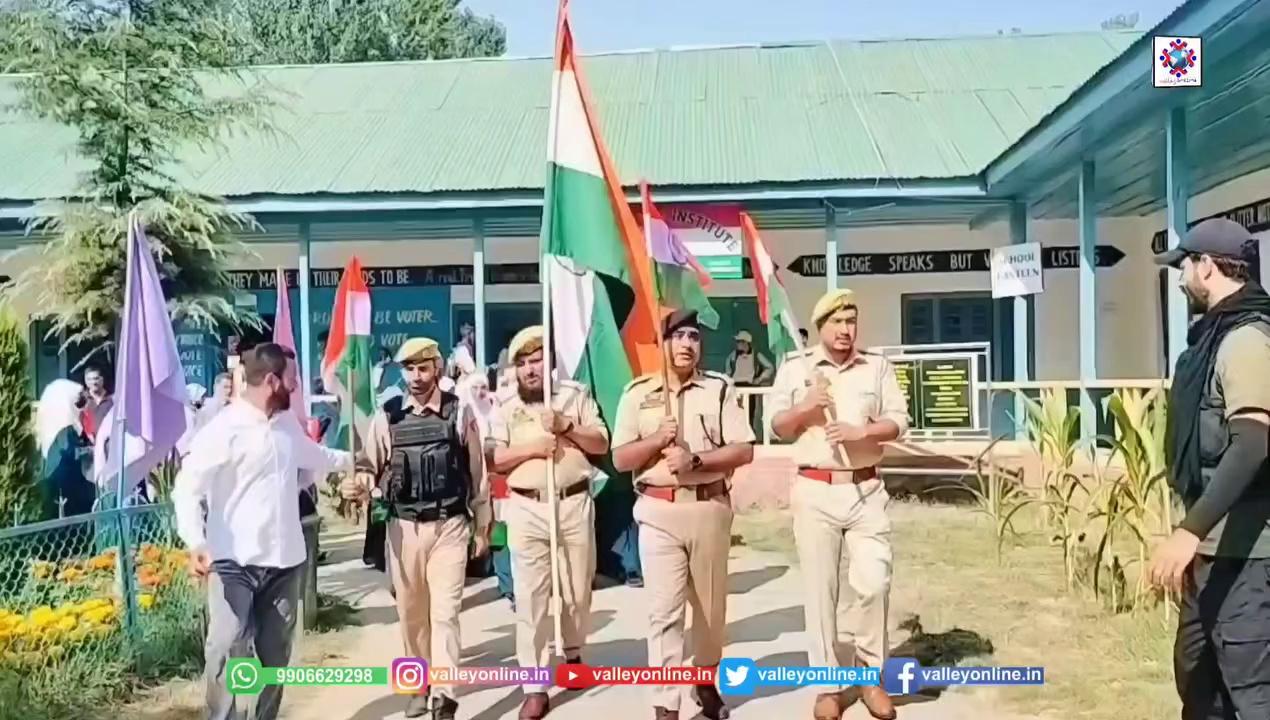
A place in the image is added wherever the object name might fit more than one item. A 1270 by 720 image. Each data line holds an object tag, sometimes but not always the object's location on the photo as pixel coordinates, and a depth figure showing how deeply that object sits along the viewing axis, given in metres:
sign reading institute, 12.44
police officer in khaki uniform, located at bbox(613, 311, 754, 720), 5.05
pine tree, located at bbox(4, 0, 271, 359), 8.86
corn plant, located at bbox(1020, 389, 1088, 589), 7.18
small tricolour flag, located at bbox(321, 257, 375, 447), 8.03
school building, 12.05
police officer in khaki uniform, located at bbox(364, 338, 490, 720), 5.27
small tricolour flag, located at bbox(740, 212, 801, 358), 6.89
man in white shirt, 4.59
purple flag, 5.65
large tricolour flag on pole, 4.92
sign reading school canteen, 9.21
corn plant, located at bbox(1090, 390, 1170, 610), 6.52
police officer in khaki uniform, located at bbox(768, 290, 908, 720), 5.05
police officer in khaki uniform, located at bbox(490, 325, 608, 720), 5.45
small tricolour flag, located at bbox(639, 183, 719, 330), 7.45
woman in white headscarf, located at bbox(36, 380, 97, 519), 8.56
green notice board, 10.40
